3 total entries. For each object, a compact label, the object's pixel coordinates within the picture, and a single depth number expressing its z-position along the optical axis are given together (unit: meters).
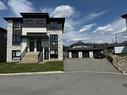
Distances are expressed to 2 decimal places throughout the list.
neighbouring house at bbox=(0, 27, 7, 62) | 20.52
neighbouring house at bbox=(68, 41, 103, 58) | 25.35
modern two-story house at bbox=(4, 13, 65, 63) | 18.25
